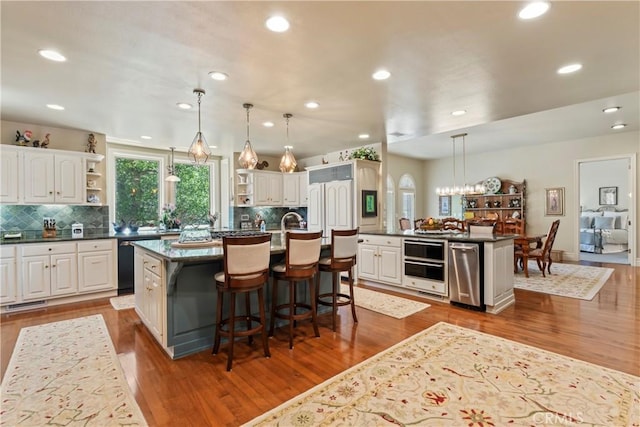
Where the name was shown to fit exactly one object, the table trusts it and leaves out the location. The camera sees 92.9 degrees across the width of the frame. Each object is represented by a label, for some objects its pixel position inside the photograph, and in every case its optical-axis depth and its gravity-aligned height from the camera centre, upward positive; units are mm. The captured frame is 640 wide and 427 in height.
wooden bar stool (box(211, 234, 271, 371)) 2527 -516
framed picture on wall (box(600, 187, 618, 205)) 9289 +481
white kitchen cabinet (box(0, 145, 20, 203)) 4172 +587
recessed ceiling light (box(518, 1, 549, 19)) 1981 +1356
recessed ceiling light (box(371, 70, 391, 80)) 2971 +1382
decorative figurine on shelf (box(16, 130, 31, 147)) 4453 +1162
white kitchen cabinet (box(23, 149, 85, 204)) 4363 +581
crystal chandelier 6747 +516
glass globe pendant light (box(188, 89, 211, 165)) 3430 +745
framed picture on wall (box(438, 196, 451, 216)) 9617 +241
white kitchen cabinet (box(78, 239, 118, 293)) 4461 -746
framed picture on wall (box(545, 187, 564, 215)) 7445 +266
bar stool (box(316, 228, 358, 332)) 3381 -506
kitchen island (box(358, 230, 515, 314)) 3863 -748
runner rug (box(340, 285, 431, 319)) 3891 -1257
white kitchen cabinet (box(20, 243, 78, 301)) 4078 -745
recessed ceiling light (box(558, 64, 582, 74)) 2873 +1376
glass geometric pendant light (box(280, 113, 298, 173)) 4125 +694
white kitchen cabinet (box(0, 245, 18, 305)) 3941 -771
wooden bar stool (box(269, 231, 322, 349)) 2939 -531
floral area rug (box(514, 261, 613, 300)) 4687 -1222
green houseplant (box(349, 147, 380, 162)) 5922 +1165
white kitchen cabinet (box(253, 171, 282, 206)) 6867 +612
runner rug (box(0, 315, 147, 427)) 1925 -1265
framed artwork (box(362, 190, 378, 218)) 5781 +199
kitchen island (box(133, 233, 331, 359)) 2711 -764
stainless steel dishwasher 3895 -837
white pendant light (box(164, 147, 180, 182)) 6462 +991
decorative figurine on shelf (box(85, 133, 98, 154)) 5031 +1189
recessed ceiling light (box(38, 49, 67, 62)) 2516 +1370
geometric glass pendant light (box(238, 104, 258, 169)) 3783 +713
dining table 5559 -602
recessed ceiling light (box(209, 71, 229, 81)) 2959 +1382
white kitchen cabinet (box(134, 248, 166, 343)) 2804 -788
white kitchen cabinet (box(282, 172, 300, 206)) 7223 +599
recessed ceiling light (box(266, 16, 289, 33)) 2116 +1363
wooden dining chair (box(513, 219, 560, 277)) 5688 -755
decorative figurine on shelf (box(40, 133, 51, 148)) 4605 +1136
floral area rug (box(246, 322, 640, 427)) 1878 -1266
